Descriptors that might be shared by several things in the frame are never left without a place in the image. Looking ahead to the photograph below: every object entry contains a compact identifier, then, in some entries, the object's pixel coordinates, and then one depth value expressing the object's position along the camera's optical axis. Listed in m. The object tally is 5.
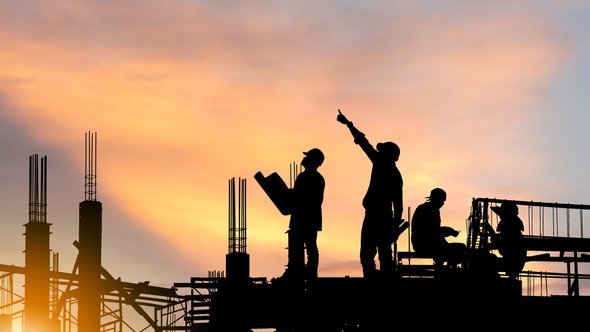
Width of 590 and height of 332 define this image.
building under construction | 21.08
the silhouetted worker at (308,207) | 20.81
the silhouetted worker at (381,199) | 20.47
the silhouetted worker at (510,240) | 22.30
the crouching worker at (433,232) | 22.00
